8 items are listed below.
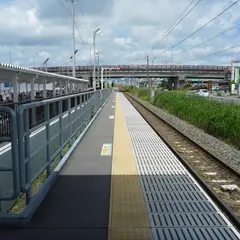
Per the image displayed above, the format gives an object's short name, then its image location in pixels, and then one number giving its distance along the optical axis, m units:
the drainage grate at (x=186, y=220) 3.16
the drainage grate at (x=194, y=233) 2.88
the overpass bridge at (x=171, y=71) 72.16
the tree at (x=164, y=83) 101.87
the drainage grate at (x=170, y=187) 4.26
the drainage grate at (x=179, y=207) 3.52
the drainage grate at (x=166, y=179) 4.65
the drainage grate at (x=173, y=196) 3.90
